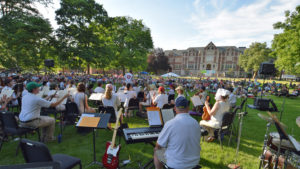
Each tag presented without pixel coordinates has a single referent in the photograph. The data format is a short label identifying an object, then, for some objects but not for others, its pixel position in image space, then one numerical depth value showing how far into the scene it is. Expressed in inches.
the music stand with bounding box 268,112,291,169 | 102.0
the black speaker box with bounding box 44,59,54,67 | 405.4
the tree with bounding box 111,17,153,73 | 1115.3
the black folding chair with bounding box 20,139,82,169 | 80.0
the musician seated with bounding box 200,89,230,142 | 185.8
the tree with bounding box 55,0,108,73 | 706.8
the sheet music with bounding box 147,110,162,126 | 139.4
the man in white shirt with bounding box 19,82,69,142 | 163.3
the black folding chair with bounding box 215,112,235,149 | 180.4
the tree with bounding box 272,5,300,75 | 628.4
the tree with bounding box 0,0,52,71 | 563.5
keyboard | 128.1
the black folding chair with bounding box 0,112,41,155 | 157.0
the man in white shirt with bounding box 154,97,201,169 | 91.1
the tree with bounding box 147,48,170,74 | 2386.8
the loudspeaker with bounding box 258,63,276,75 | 268.4
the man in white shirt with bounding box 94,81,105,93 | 357.7
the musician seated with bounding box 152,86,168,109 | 274.4
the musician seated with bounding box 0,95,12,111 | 214.0
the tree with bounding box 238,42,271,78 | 1918.1
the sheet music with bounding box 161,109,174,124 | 143.8
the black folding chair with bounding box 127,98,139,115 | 297.8
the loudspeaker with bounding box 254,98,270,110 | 215.1
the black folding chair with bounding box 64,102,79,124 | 221.3
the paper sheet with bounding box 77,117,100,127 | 133.2
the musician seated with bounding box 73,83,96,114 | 223.7
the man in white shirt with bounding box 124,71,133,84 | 394.5
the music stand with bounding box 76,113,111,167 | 133.0
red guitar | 129.2
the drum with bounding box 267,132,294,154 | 121.0
